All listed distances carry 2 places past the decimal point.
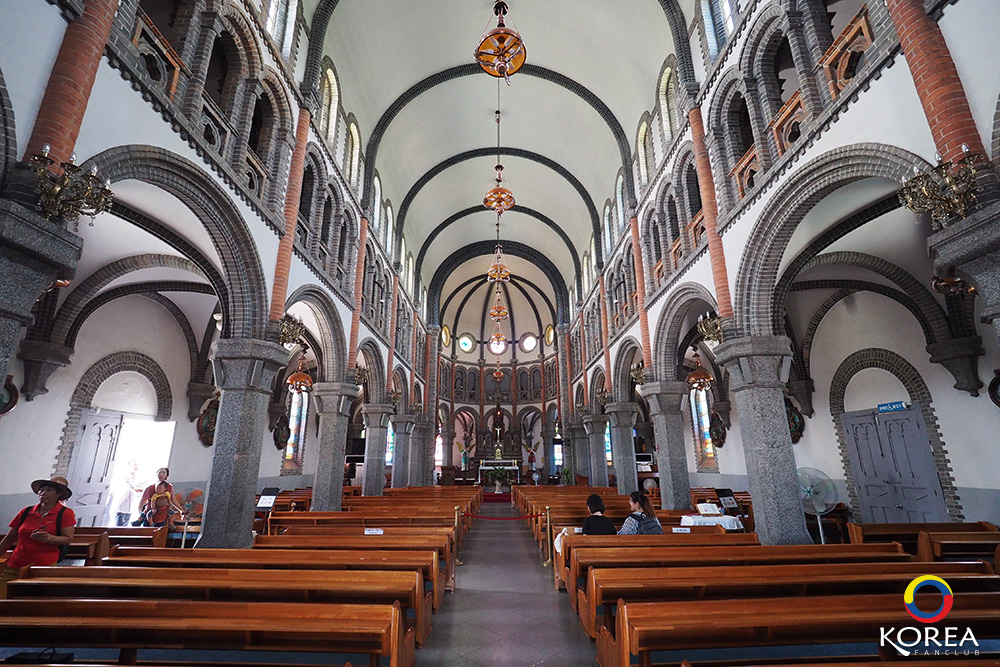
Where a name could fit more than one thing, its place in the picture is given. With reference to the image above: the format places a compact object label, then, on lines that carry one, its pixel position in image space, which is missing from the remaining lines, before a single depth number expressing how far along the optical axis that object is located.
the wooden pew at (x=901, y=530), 6.61
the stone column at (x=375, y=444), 15.46
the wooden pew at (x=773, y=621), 2.55
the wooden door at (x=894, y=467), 9.56
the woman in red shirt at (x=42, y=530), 4.38
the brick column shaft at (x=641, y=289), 12.83
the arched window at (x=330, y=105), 12.16
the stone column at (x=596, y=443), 19.42
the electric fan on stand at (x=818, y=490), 7.00
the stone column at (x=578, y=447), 23.34
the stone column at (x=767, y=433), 6.95
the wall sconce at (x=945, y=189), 3.79
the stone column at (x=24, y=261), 3.51
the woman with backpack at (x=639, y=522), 5.91
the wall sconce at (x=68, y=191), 3.63
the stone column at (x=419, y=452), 22.41
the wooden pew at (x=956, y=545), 5.66
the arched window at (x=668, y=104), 12.16
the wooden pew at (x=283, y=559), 4.27
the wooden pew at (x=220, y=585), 3.39
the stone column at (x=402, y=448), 19.59
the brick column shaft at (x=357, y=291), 12.85
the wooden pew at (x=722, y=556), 4.48
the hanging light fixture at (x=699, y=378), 11.30
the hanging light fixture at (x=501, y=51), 7.84
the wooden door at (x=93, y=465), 10.31
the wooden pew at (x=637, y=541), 5.20
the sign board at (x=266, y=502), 9.23
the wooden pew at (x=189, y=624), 2.51
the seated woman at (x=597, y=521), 6.09
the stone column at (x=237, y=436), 7.23
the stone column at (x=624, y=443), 15.23
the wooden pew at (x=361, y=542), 5.36
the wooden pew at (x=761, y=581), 3.45
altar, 24.12
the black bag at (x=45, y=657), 3.18
